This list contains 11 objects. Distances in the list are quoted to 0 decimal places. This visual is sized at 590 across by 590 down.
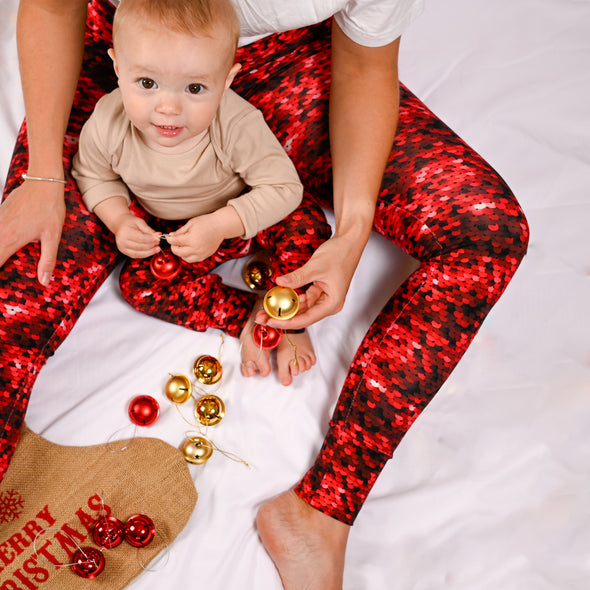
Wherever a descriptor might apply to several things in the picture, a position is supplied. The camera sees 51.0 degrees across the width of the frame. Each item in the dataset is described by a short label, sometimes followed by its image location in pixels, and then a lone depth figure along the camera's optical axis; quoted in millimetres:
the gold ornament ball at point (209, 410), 1042
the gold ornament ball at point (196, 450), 1021
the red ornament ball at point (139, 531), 959
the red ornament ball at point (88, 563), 931
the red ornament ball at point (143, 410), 1023
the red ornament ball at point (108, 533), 946
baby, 772
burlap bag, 939
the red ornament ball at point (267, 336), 1065
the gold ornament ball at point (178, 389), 1047
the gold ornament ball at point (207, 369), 1071
